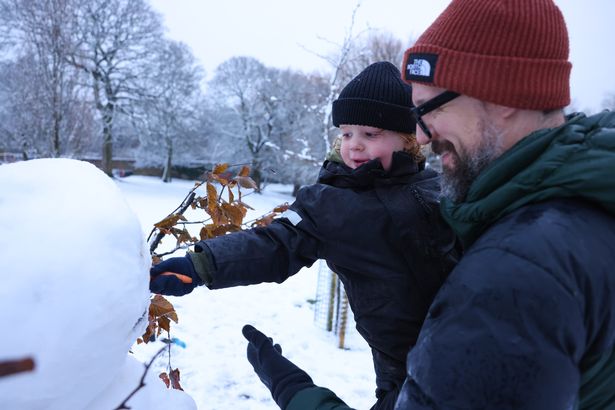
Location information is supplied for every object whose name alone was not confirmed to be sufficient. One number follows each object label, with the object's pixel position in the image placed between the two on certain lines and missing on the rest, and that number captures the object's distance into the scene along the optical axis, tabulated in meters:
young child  1.42
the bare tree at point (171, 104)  24.77
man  0.73
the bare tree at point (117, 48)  21.97
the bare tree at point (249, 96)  30.16
